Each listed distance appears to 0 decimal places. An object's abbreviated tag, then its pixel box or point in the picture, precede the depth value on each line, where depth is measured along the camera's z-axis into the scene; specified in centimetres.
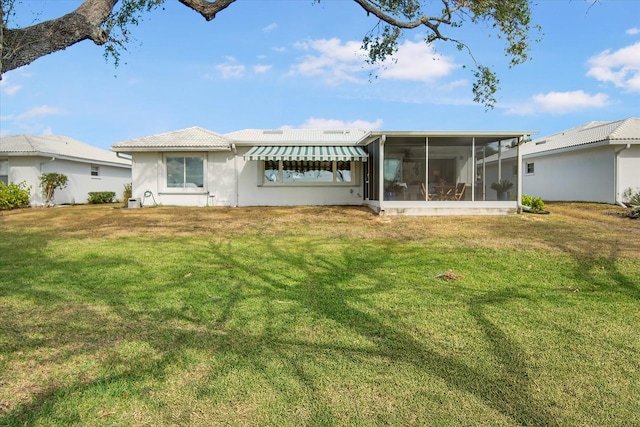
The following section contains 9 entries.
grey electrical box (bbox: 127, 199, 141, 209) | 2295
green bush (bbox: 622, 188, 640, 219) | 1886
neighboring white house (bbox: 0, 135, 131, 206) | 2592
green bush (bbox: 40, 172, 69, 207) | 2589
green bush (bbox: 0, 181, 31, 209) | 2425
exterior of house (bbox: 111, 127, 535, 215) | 2247
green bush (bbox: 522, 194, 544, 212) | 1972
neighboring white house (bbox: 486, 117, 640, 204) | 2166
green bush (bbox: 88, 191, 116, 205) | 2974
